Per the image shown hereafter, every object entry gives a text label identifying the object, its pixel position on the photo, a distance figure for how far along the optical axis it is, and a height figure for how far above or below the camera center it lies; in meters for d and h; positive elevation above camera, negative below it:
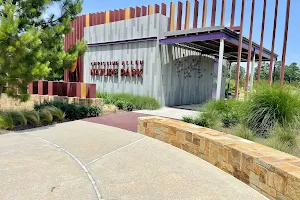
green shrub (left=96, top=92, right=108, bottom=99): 11.41 -0.58
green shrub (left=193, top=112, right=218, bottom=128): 6.54 -0.95
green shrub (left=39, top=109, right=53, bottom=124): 7.61 -1.14
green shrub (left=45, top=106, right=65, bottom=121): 7.93 -1.05
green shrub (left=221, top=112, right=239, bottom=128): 6.79 -0.94
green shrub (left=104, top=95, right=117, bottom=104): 10.77 -0.76
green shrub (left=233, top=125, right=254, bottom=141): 5.21 -1.02
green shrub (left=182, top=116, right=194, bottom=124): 6.87 -0.99
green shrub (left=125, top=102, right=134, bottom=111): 10.45 -0.98
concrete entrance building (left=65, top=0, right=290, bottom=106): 11.43 +1.80
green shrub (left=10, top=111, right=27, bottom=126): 7.14 -1.16
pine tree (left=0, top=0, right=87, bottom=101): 5.91 +1.07
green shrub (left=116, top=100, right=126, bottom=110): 10.51 -0.91
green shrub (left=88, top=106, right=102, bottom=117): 8.88 -1.09
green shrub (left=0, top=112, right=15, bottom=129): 6.62 -1.17
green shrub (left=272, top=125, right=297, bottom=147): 4.74 -0.98
